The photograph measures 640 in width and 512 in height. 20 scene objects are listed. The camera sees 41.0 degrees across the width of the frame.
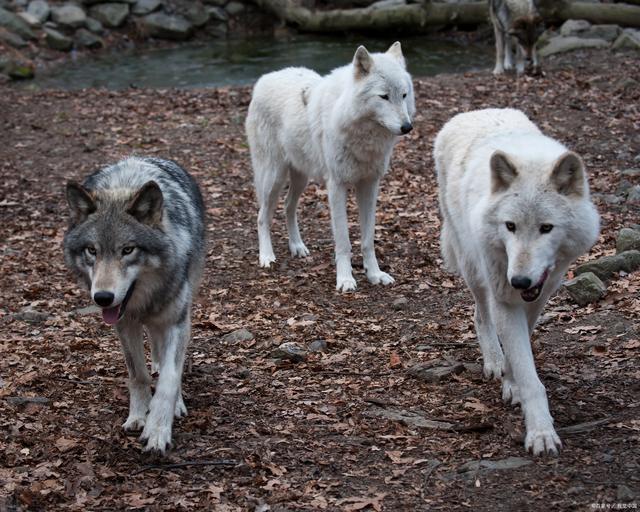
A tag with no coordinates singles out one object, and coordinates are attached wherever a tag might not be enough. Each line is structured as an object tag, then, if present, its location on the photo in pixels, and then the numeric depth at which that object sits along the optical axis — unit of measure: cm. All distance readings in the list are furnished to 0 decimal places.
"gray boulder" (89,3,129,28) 2039
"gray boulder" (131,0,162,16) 2089
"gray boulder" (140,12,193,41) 2061
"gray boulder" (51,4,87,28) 1980
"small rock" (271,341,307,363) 558
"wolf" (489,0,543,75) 1414
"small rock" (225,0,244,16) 2178
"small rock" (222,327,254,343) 603
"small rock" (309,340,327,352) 578
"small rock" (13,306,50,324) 650
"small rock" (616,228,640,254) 659
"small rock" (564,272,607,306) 598
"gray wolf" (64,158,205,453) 416
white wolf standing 693
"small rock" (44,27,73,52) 1900
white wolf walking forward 381
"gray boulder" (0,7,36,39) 1875
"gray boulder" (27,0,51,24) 1965
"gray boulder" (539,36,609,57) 1537
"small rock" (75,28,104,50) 1961
